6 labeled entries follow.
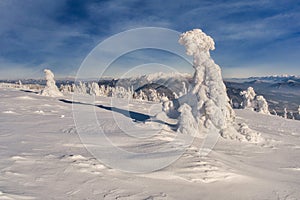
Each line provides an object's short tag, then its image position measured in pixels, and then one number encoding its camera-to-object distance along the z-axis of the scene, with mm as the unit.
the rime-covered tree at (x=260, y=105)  51306
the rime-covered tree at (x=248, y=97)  54469
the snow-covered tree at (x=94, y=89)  84556
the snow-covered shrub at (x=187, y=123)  16328
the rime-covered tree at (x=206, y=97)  16625
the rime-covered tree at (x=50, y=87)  42572
